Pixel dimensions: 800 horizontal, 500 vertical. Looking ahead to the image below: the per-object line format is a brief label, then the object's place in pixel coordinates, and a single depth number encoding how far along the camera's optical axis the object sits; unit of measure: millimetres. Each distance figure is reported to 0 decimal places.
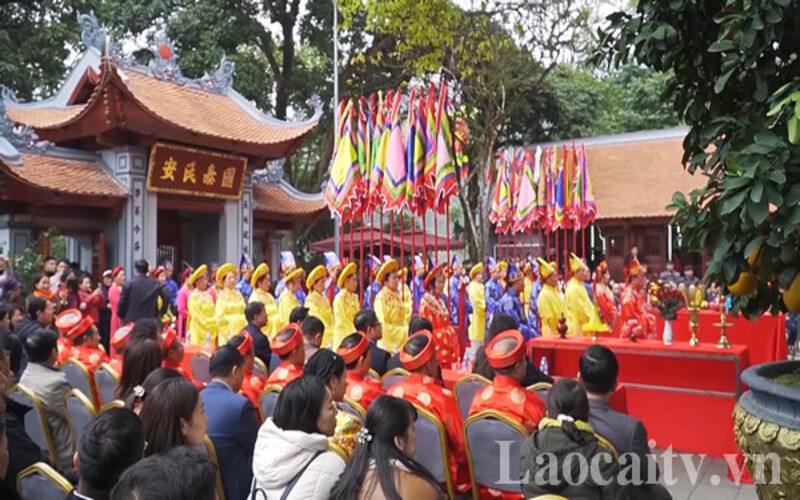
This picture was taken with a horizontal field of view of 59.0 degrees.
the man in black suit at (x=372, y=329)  5531
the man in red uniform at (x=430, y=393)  3562
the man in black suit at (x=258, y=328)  6207
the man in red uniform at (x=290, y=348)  4574
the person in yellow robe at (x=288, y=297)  9242
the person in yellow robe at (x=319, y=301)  8727
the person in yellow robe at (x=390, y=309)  8008
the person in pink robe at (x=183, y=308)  11180
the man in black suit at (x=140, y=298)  8773
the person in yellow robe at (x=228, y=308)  9273
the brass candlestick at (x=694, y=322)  5785
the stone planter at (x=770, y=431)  2365
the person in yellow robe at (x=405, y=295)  8475
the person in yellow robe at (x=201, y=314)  9516
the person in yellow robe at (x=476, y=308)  10797
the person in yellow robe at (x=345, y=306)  8234
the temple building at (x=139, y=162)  12758
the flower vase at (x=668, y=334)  5973
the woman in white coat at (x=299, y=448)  2461
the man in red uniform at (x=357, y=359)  4180
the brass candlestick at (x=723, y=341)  5584
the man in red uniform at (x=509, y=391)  3528
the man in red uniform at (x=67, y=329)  5473
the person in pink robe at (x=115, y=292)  10258
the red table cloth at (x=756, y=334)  8203
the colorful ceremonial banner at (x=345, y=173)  8445
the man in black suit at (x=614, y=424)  2822
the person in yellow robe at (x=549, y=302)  9172
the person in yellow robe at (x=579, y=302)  8688
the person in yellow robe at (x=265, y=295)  9156
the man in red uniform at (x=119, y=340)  5148
